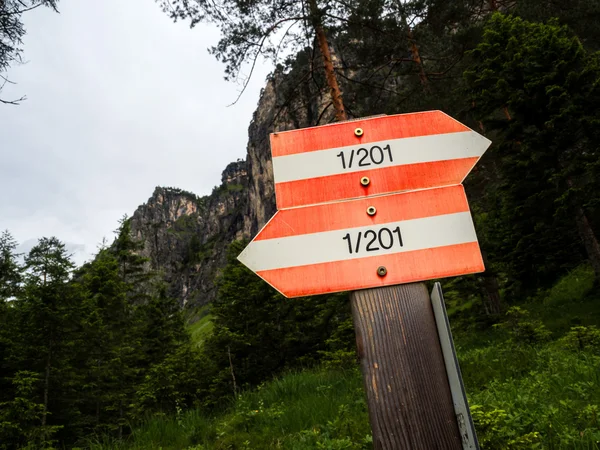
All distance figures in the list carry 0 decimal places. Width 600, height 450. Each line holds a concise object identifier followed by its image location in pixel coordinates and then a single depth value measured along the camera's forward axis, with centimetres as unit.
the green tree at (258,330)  1606
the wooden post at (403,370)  113
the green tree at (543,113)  903
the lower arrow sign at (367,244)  132
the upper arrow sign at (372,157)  144
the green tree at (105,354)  1544
